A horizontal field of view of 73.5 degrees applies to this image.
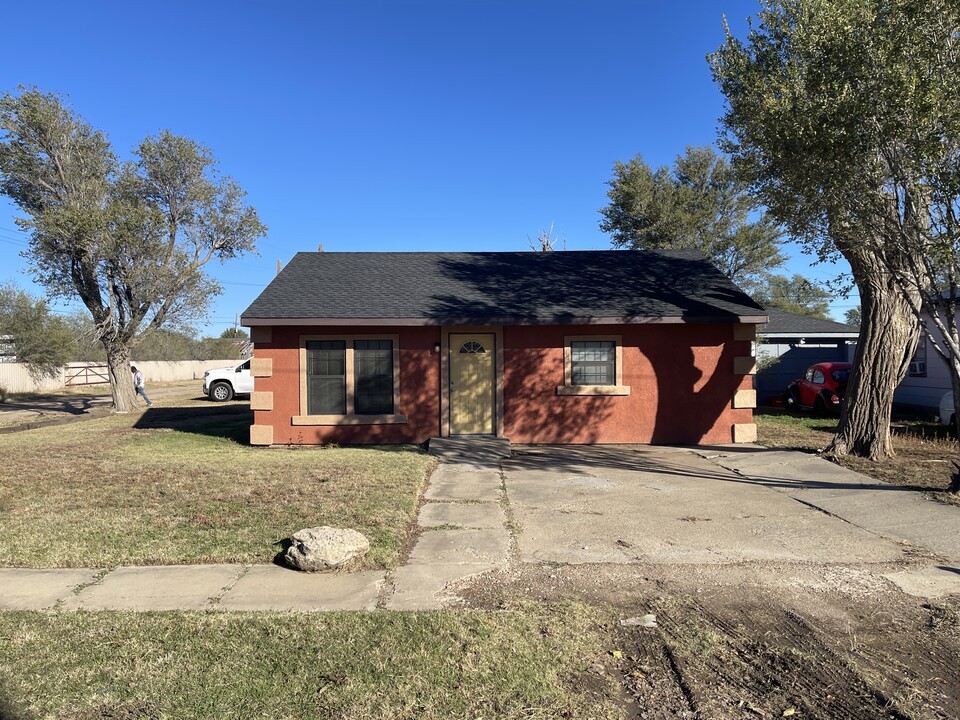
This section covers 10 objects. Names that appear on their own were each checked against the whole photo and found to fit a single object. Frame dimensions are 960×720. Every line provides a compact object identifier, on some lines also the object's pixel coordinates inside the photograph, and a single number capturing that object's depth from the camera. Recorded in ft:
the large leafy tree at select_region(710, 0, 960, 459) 24.30
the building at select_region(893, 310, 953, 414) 56.03
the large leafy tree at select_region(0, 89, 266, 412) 58.08
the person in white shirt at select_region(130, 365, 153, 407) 73.51
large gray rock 17.13
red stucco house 41.42
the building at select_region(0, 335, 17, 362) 96.68
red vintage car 57.98
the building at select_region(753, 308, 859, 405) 73.56
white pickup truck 81.61
